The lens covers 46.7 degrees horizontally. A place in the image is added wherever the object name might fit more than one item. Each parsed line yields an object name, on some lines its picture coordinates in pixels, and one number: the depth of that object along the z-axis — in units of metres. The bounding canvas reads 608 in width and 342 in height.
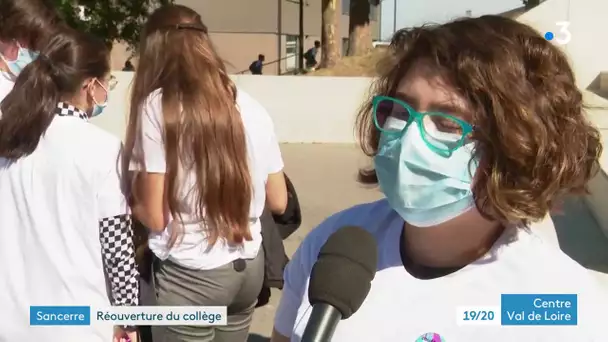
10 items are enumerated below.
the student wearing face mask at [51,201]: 2.29
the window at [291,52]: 34.06
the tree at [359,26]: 17.64
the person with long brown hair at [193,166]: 2.44
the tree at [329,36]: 16.31
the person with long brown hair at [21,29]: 2.99
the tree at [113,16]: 18.97
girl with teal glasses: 1.34
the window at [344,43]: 38.46
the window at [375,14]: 37.28
